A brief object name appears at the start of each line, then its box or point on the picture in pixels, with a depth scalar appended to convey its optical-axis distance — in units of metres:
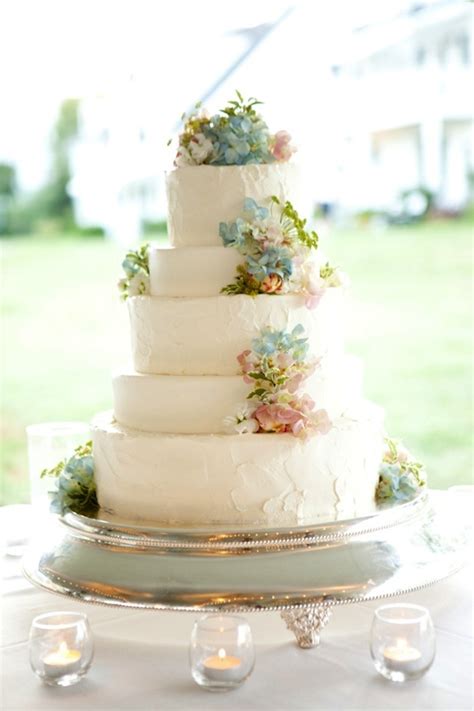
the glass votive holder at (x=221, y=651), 2.32
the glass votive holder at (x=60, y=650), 2.39
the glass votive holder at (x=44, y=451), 3.46
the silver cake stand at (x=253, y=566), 2.60
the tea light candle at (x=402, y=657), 2.32
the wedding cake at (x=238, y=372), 2.92
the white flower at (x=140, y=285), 3.28
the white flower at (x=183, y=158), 3.16
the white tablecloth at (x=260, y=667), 2.32
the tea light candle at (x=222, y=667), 2.32
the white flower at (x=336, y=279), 3.16
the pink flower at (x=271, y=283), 3.00
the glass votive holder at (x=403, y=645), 2.33
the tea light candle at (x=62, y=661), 2.38
